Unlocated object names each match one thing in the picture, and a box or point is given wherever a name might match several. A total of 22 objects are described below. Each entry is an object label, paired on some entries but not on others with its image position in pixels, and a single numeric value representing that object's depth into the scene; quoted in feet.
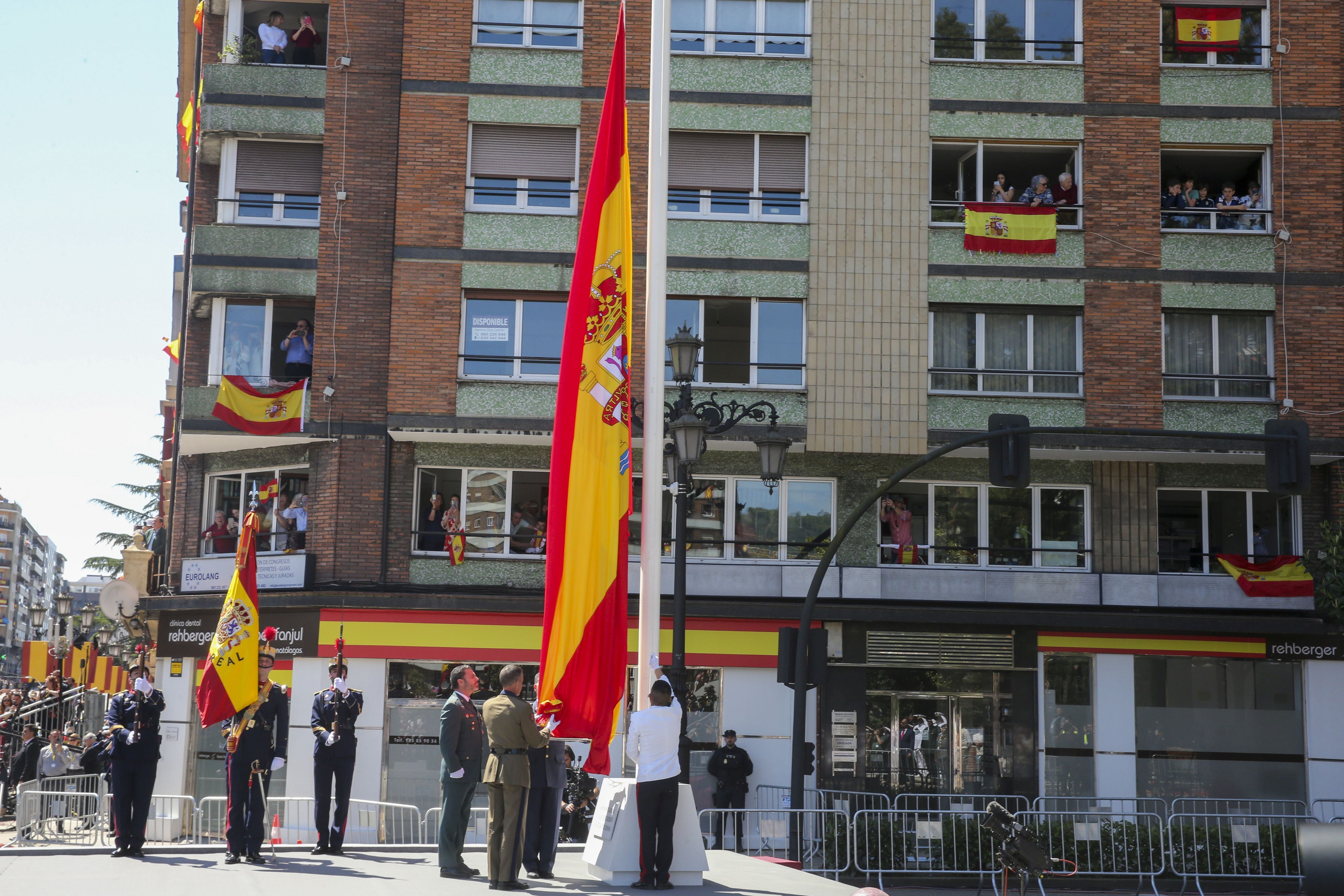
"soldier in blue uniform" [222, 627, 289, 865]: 40.55
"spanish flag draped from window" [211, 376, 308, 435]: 76.13
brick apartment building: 76.18
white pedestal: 35.55
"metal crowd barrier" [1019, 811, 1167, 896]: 57.06
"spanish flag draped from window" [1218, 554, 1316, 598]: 76.38
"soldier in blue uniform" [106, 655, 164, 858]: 40.57
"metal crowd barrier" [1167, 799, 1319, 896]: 57.62
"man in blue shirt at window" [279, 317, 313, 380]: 79.20
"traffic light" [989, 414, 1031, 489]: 54.80
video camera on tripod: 40.47
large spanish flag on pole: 36.11
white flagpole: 36.17
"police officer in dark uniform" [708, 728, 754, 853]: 70.64
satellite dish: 83.61
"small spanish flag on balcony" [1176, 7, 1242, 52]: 81.51
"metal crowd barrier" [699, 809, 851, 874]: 53.01
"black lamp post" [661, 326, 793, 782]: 51.21
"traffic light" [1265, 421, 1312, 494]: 53.88
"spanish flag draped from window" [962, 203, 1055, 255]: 79.10
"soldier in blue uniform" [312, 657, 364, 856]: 42.65
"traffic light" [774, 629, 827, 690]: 53.36
